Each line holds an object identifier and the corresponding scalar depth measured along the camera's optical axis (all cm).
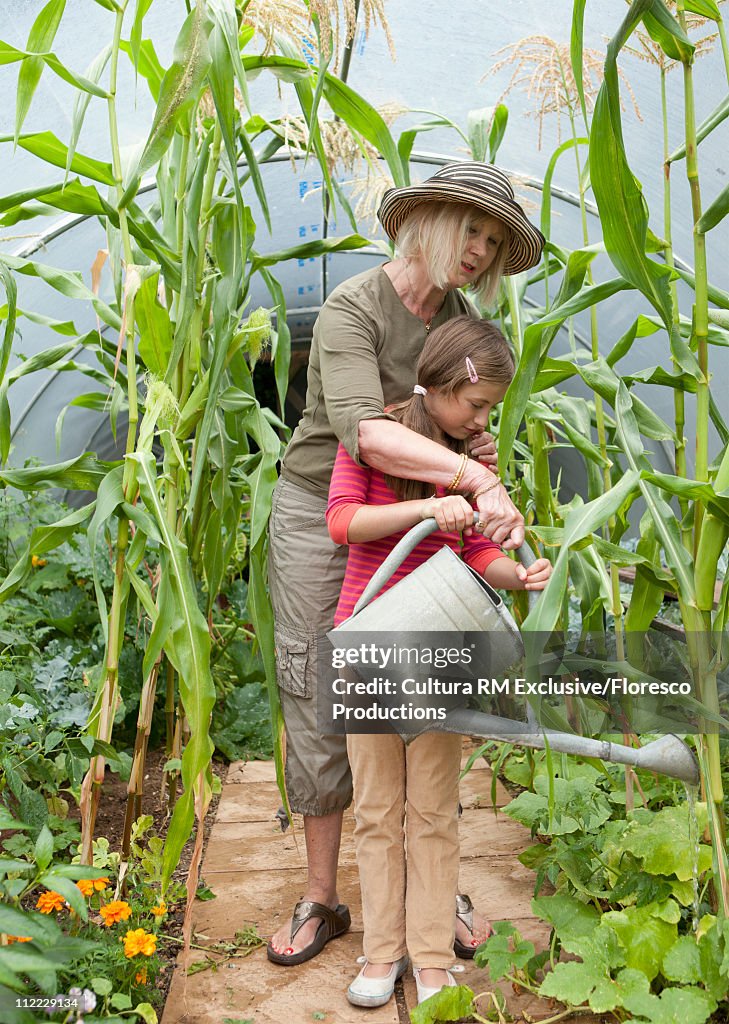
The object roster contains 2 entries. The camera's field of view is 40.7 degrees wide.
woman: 139
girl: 140
